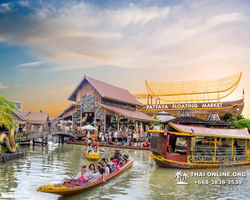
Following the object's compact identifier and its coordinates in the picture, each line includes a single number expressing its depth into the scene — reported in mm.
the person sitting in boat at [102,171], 11013
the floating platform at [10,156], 16569
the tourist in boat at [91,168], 11012
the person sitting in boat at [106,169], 12027
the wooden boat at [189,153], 14758
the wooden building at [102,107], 32438
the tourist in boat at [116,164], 13348
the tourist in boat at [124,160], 15258
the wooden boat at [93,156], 17984
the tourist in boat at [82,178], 9669
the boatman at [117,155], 15627
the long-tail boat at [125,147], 26000
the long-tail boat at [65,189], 8373
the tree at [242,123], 34000
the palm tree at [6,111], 16608
